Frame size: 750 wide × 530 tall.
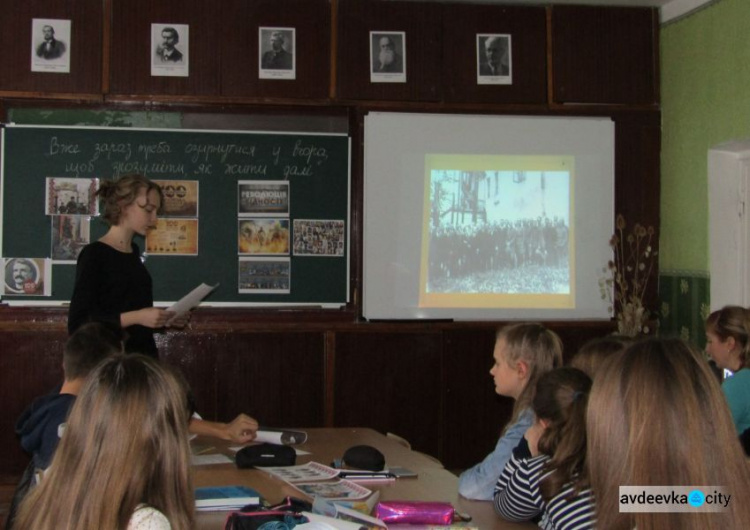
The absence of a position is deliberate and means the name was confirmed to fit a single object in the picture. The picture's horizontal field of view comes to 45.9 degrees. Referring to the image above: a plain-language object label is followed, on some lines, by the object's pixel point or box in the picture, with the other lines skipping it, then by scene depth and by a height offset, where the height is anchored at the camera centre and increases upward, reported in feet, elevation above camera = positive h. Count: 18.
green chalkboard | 16.51 +1.52
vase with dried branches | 17.65 +0.34
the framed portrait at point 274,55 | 17.03 +4.34
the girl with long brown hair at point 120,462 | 4.87 -1.03
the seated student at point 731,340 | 11.80 -0.74
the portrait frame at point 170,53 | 16.72 +4.29
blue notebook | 7.34 -1.83
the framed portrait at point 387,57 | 17.30 +4.42
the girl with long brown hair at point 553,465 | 6.16 -1.40
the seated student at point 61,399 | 8.07 -1.14
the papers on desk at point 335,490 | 7.53 -1.84
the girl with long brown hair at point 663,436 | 4.43 -0.77
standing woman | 11.48 +0.06
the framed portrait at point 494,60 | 17.57 +4.43
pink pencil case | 6.91 -1.81
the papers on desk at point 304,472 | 8.29 -1.84
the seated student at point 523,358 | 9.45 -0.81
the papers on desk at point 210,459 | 9.06 -1.86
